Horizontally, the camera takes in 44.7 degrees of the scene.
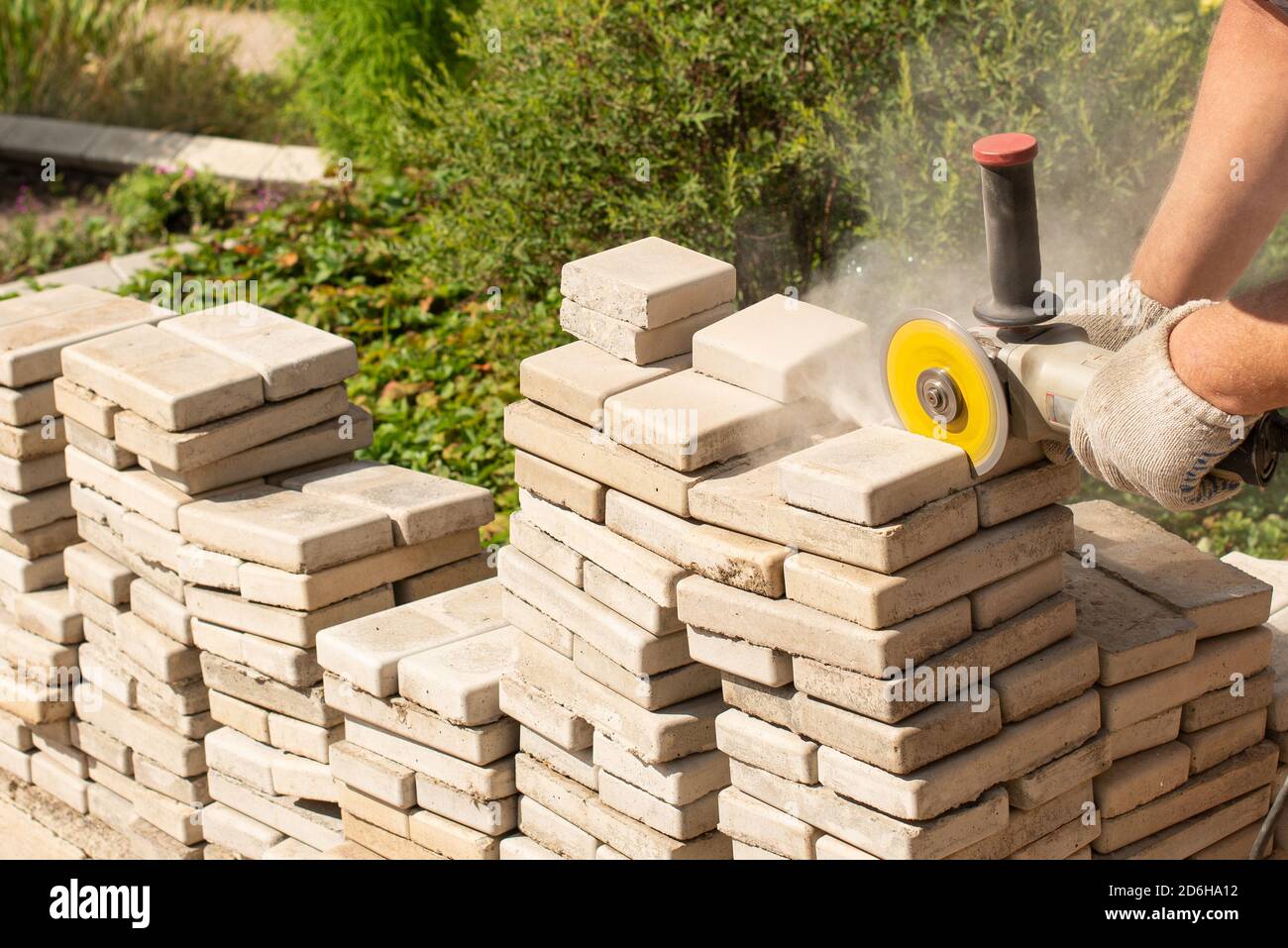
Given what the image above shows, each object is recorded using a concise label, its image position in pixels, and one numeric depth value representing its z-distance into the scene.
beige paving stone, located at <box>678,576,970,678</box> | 3.26
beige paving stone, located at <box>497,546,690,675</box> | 3.70
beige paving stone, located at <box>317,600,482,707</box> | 4.28
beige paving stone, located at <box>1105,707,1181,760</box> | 3.74
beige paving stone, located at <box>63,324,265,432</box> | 4.60
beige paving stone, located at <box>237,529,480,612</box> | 4.50
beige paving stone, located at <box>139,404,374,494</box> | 4.73
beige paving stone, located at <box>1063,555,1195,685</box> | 3.69
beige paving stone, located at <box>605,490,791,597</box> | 3.44
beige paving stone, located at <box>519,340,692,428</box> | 3.83
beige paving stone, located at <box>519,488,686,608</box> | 3.63
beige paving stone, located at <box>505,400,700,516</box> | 3.63
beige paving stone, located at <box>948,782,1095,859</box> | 3.50
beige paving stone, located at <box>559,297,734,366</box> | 3.94
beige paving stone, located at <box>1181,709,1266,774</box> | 3.89
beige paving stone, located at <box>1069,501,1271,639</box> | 3.88
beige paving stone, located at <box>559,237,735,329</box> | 3.90
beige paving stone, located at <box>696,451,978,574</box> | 3.26
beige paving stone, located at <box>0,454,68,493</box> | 5.28
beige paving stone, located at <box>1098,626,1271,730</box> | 3.70
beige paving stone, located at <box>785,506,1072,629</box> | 3.24
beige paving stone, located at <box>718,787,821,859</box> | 3.55
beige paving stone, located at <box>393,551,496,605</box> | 4.80
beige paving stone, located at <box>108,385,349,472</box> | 4.61
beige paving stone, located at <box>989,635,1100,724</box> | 3.47
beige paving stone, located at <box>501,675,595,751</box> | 3.99
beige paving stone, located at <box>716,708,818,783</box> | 3.49
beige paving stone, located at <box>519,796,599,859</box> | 4.08
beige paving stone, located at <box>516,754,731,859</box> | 3.87
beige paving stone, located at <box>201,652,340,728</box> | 4.64
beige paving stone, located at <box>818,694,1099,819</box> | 3.32
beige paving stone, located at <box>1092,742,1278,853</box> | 3.80
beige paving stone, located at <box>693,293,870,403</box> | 3.71
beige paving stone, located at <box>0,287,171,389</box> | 5.16
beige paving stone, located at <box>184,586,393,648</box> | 4.55
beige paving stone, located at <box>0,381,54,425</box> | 5.16
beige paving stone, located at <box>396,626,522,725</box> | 4.15
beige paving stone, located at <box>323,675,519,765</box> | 4.21
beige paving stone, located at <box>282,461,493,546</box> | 4.66
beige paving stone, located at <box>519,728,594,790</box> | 4.04
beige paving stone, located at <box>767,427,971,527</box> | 3.24
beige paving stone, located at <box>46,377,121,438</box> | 4.84
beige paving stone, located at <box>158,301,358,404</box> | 4.76
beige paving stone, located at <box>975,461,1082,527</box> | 3.42
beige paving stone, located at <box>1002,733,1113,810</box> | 3.53
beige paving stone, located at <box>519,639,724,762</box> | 3.74
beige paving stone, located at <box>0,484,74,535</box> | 5.30
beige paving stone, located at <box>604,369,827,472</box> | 3.59
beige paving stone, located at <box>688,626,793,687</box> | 3.48
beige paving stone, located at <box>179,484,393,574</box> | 4.48
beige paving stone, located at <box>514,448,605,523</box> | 3.81
